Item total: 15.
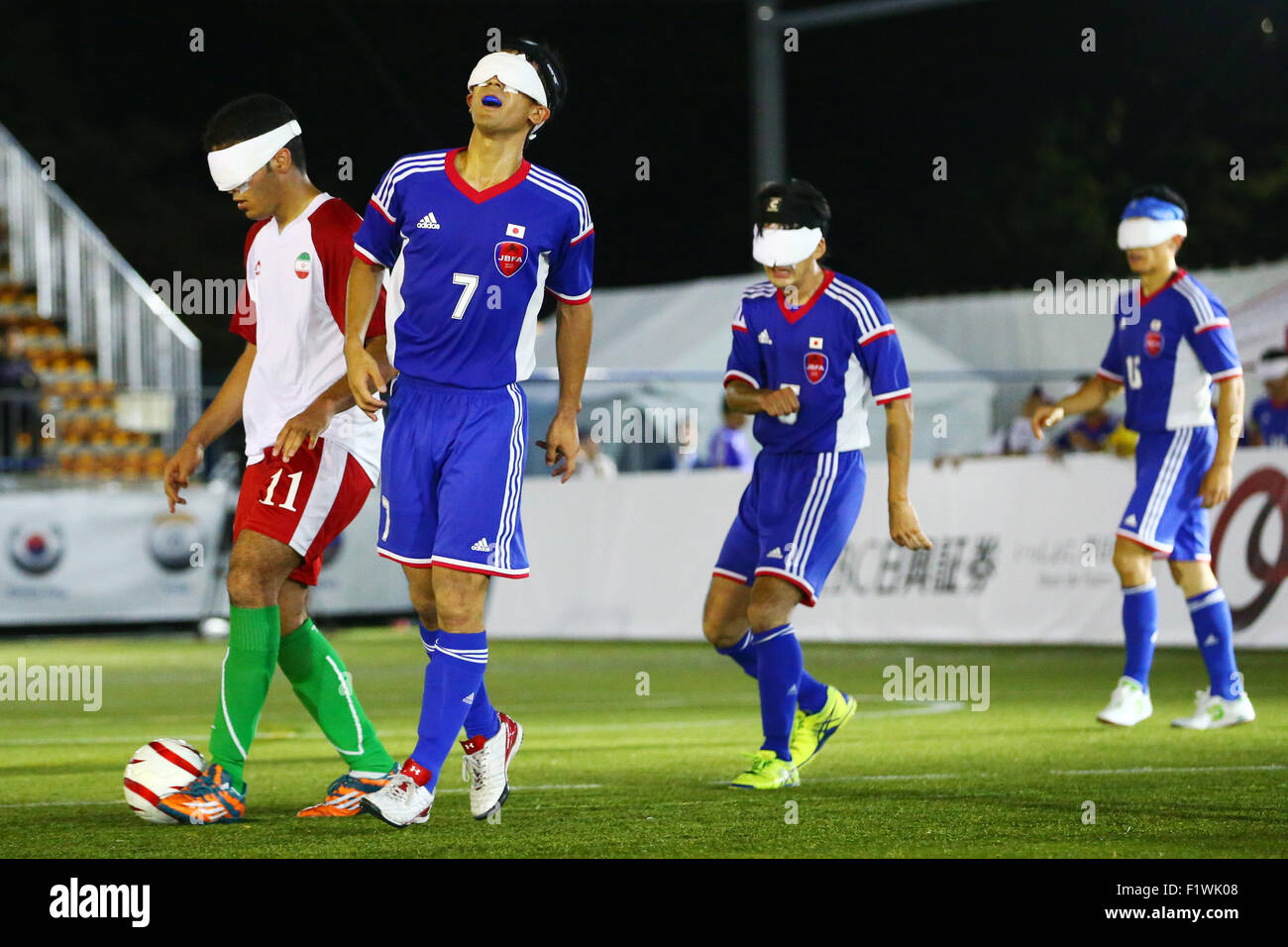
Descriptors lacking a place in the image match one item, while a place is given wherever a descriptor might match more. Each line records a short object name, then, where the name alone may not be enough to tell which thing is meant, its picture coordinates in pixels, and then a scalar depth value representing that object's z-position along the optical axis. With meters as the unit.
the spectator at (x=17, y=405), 22.12
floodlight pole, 22.84
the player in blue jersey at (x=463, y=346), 6.73
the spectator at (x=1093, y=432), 18.53
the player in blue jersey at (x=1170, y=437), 10.29
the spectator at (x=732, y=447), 21.02
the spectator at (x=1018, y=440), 19.84
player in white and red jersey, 7.12
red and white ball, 6.90
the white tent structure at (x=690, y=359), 23.05
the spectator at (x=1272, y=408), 16.22
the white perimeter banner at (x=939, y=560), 15.34
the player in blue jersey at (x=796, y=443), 8.04
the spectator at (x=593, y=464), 20.91
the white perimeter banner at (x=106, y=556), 20.06
